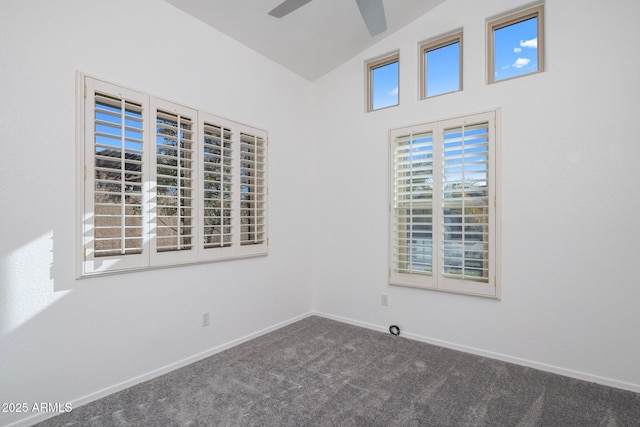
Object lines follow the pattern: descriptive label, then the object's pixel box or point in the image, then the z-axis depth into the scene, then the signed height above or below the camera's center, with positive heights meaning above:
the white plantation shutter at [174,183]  2.52 +0.24
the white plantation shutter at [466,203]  2.91 +0.08
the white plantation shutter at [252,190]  3.24 +0.23
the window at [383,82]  3.56 +1.50
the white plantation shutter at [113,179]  2.16 +0.24
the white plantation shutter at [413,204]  3.21 +0.09
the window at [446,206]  2.89 +0.06
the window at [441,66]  3.15 +1.49
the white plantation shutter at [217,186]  2.88 +0.24
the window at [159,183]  2.20 +0.23
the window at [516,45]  2.73 +1.49
